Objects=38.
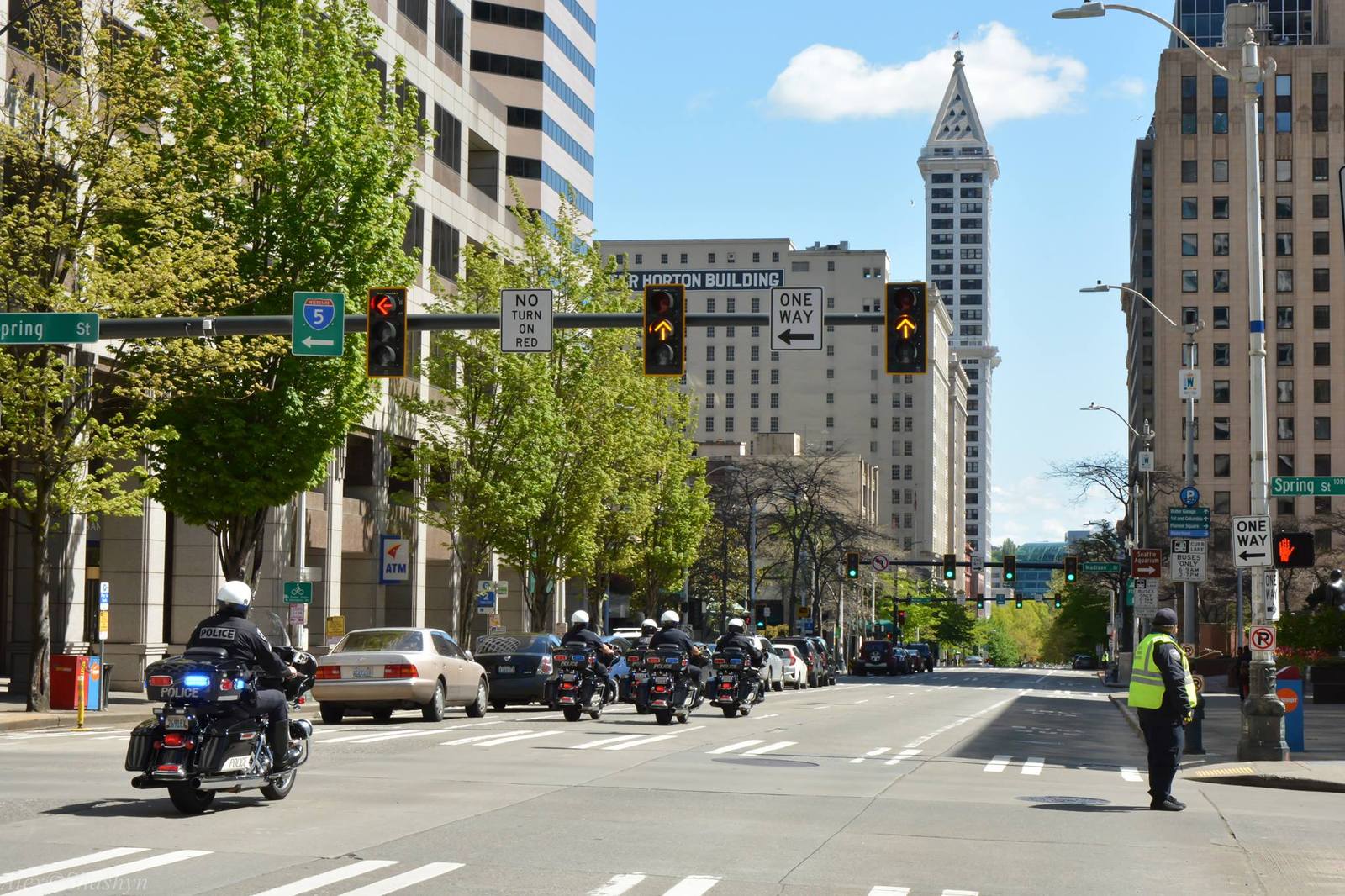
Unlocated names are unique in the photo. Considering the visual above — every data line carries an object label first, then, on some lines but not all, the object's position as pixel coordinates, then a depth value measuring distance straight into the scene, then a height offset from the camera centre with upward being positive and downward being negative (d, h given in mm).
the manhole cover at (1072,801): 15273 -2315
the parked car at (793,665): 52531 -3622
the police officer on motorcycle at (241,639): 12398 -677
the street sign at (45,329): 21625 +2940
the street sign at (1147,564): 45062 -203
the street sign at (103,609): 26609 -989
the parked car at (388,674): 25172 -1919
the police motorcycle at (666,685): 24875 -2020
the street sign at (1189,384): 40906 +4365
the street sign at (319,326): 22250 +3064
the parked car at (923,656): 100062 -6314
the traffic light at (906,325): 22094 +3118
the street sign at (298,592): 33812 -859
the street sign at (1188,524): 33406 +691
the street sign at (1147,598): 49750 -1291
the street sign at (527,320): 23359 +3329
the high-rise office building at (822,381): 181125 +19587
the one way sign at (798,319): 23266 +3379
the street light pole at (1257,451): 21000 +1468
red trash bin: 26453 -2144
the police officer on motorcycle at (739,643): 28406 -1565
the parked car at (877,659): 86375 -5535
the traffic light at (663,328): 22172 +3066
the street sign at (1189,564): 31594 -141
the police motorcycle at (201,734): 11961 -1376
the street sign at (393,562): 40031 -276
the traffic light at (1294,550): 22297 +112
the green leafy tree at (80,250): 25438 +4841
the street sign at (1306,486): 22797 +1020
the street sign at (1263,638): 21250 -1050
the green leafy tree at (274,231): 29641 +5886
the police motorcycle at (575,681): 25531 -2014
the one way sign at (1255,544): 21875 +182
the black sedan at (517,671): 31031 -2267
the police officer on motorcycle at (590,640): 25969 -1424
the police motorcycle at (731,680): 27938 -2174
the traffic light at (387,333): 22172 +2970
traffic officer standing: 14695 -1350
